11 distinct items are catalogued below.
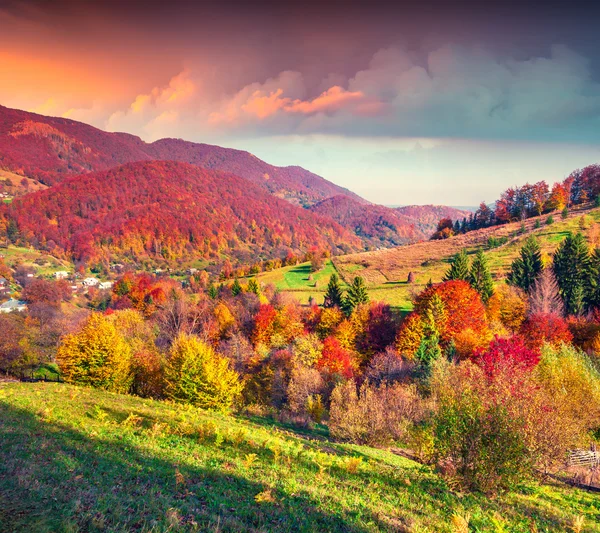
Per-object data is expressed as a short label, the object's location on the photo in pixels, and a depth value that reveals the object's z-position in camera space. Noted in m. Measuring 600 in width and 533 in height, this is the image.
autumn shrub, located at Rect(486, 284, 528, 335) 60.16
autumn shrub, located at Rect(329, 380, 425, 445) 25.91
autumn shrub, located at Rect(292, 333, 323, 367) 49.28
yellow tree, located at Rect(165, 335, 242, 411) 29.66
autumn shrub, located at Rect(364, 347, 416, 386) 43.47
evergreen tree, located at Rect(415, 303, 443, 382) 41.94
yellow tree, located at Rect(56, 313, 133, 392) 32.81
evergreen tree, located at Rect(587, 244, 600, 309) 61.12
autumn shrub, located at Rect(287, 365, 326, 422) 35.78
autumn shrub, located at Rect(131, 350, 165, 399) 36.16
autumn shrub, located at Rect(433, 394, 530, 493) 13.27
